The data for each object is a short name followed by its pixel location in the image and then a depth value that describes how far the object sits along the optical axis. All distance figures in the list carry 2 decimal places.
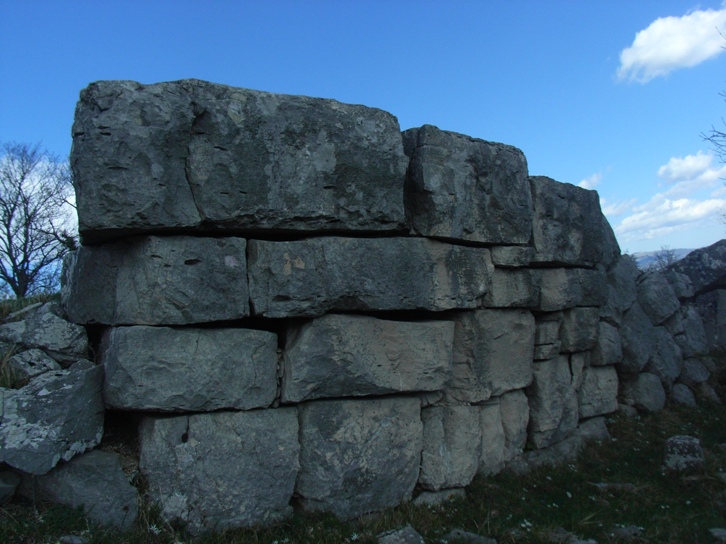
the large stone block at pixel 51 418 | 4.16
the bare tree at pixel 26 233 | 16.14
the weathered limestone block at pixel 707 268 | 10.72
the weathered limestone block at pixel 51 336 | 4.85
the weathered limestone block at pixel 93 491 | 4.24
